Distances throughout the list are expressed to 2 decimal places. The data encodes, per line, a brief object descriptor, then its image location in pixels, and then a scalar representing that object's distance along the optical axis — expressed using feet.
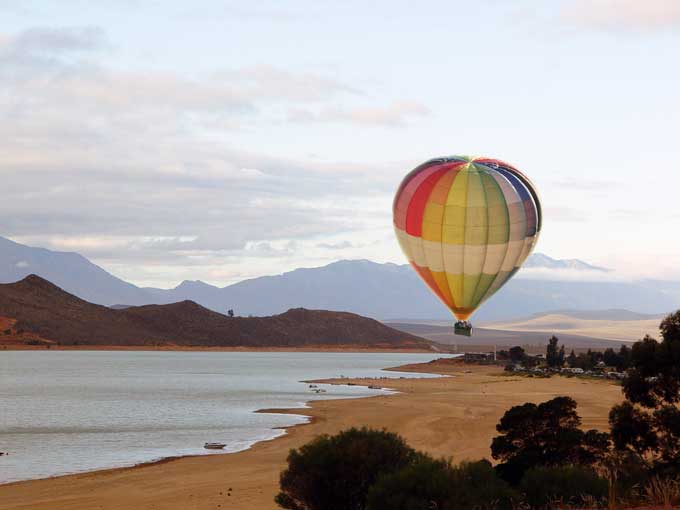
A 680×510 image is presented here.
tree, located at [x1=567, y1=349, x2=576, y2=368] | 425.44
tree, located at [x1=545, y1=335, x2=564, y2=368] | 433.89
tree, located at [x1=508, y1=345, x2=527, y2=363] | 508.65
